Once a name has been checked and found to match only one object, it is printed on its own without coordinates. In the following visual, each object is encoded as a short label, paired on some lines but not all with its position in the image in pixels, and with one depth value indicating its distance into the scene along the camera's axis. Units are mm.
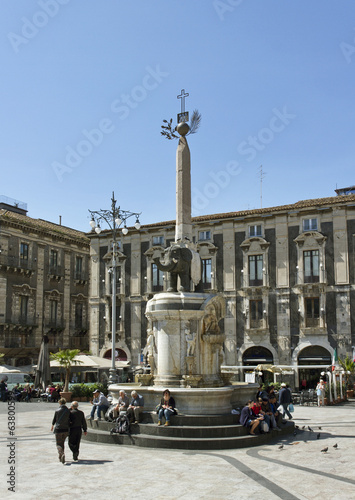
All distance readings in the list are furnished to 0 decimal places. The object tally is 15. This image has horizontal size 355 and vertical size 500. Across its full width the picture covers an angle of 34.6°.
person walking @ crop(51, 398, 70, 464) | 11664
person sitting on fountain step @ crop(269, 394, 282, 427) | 15938
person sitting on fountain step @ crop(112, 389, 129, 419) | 15042
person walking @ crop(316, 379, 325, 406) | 27406
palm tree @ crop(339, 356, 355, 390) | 34309
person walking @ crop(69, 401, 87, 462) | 11859
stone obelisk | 18391
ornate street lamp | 26609
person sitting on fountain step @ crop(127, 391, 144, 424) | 14820
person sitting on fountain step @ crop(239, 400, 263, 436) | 14438
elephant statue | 17750
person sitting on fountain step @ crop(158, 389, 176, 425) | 14445
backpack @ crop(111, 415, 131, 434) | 14562
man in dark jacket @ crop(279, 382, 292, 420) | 18500
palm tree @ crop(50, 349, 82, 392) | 31219
